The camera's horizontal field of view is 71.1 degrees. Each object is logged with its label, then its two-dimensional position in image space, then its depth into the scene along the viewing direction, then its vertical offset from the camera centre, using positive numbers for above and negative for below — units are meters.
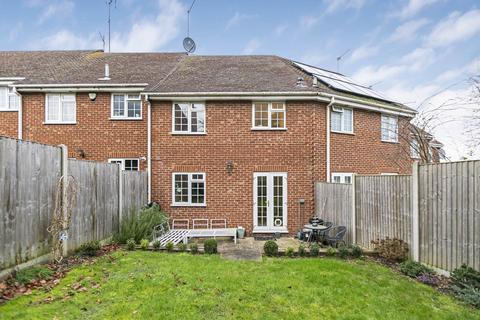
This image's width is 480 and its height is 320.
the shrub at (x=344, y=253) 8.55 -2.25
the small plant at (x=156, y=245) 9.30 -2.23
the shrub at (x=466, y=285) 5.64 -2.13
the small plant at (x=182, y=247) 9.28 -2.30
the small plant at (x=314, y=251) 8.77 -2.25
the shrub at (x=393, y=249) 7.94 -2.06
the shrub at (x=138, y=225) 10.12 -1.92
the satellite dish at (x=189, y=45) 18.88 +6.77
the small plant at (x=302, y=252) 8.91 -2.32
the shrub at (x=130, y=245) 9.25 -2.22
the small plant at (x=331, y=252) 8.74 -2.28
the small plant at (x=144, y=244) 9.32 -2.21
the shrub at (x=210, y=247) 9.07 -2.23
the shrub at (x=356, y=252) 8.52 -2.21
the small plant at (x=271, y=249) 8.84 -2.22
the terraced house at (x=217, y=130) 12.84 +1.38
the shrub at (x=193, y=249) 9.09 -2.28
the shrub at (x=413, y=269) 7.03 -2.22
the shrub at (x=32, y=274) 5.83 -1.98
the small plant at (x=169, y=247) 9.24 -2.27
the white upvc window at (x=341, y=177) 13.47 -0.49
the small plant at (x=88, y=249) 8.14 -2.07
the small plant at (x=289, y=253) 8.87 -2.33
